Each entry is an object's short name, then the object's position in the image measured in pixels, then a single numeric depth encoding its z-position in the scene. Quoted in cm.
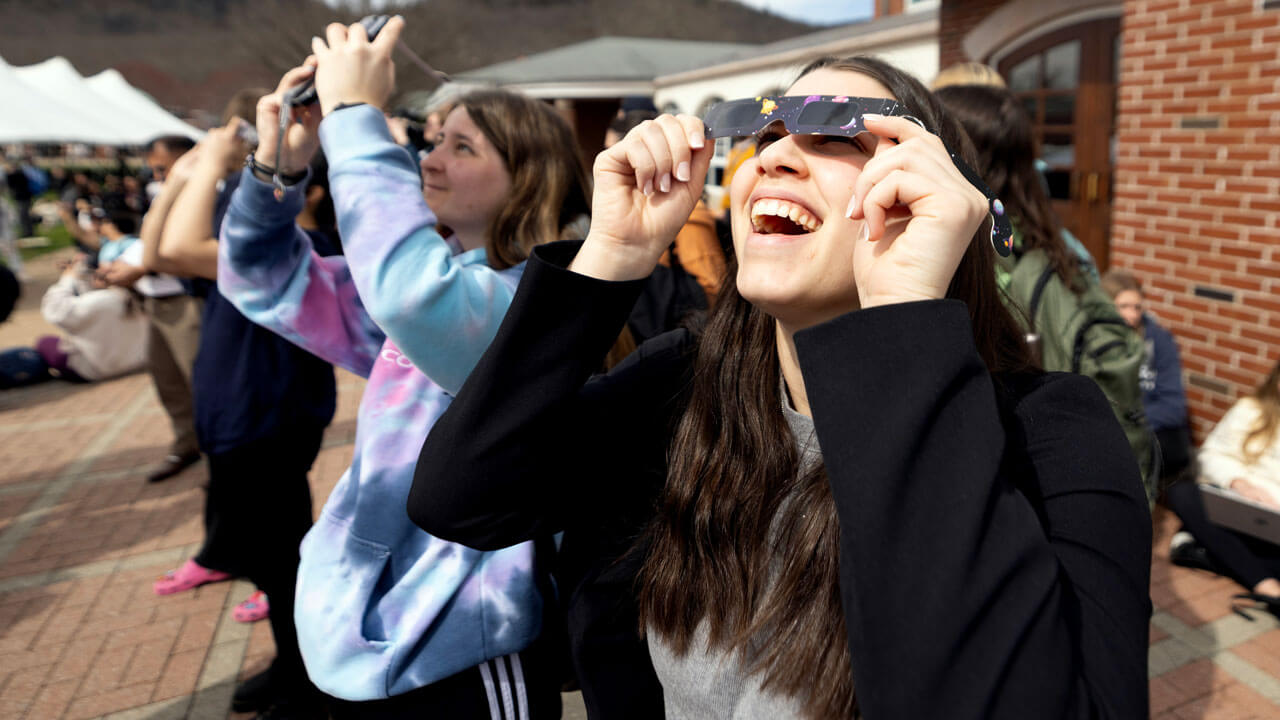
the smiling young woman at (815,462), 82
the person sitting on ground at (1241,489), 369
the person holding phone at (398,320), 129
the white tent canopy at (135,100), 1698
